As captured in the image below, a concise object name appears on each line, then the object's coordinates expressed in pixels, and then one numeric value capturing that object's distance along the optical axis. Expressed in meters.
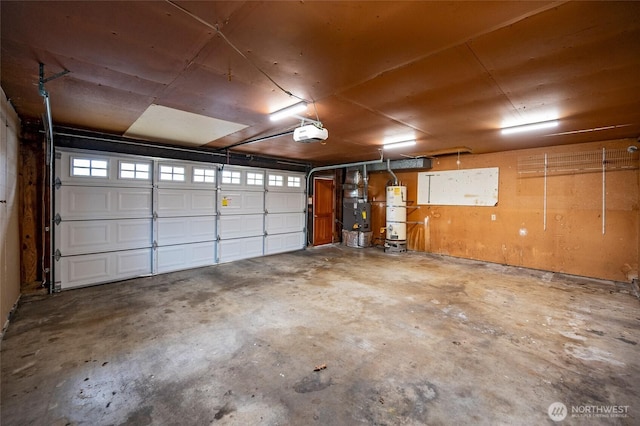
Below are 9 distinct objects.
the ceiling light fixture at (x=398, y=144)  5.02
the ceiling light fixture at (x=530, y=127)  3.65
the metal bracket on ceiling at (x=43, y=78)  2.25
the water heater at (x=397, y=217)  6.95
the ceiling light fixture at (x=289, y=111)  3.03
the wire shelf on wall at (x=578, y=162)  4.51
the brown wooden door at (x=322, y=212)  8.02
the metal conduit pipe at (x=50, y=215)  3.87
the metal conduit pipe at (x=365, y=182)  7.62
